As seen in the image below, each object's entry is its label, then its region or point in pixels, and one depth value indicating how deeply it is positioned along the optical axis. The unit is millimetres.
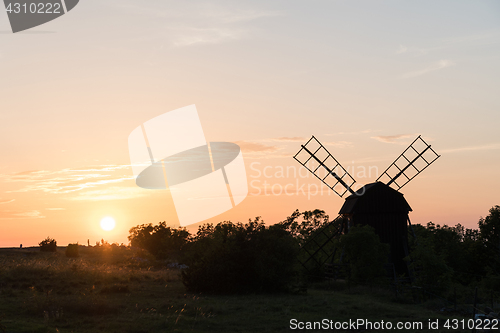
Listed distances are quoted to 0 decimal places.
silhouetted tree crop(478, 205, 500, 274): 55000
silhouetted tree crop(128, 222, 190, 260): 78938
